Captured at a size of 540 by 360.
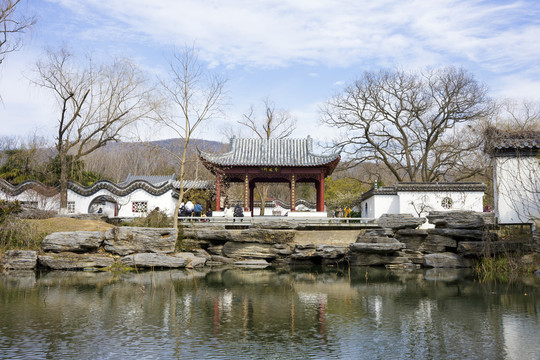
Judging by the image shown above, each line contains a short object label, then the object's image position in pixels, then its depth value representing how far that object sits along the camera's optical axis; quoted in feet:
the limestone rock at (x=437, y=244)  54.49
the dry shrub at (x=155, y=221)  61.11
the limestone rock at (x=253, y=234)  57.57
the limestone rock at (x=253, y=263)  54.80
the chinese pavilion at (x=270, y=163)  69.67
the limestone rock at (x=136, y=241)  53.62
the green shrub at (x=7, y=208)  52.31
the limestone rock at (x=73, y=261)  49.96
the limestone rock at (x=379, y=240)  54.39
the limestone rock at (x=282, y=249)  57.72
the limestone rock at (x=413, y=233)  56.90
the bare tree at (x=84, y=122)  74.95
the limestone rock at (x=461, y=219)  52.28
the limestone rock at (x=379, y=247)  52.49
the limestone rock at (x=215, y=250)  59.16
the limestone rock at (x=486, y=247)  45.32
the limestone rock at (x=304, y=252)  57.06
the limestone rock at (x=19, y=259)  49.21
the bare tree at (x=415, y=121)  84.74
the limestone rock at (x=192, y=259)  52.58
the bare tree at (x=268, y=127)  112.71
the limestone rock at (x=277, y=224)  59.41
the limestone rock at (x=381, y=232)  57.00
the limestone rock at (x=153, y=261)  51.47
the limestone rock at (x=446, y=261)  51.90
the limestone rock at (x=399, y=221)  57.93
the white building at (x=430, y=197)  73.20
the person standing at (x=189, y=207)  69.72
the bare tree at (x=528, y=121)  89.07
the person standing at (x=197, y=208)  69.82
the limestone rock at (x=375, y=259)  54.34
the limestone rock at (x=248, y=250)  57.31
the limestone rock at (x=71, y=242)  51.55
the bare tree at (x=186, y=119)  63.98
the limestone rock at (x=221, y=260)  56.65
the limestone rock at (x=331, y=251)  56.03
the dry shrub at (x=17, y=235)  50.90
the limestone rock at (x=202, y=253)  57.72
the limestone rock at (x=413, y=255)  55.01
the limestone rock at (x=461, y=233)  52.06
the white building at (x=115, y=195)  81.82
